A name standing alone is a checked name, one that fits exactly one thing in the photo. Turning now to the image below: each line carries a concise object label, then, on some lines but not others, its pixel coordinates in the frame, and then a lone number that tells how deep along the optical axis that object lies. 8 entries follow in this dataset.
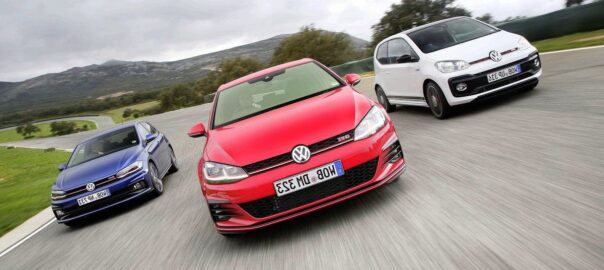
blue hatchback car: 7.98
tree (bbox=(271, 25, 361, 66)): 72.19
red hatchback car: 4.34
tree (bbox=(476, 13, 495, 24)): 48.32
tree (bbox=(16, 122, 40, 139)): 88.06
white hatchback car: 8.02
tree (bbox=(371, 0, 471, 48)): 65.75
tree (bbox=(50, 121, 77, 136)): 83.38
